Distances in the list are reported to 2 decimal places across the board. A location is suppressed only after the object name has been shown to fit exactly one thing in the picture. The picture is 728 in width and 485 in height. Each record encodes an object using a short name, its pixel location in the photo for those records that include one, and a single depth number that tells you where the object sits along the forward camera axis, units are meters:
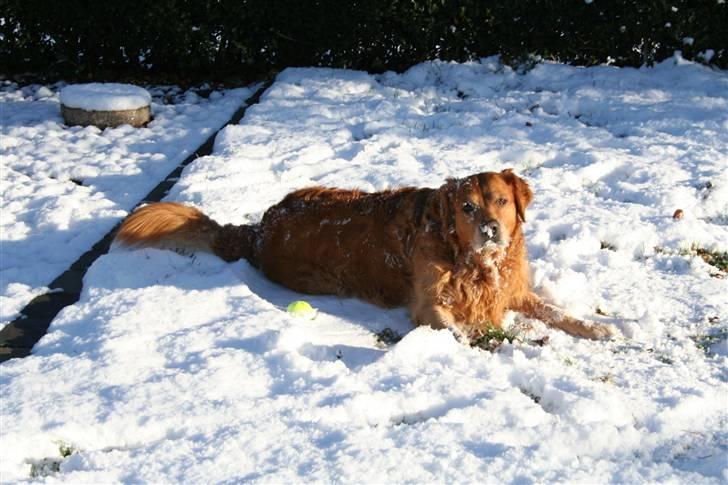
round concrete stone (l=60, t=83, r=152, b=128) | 7.77
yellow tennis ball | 4.20
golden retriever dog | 4.02
